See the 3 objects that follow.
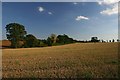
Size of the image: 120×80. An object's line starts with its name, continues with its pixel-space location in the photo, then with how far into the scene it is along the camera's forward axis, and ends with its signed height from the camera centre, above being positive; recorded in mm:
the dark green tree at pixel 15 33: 35887 +3597
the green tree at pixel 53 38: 38311 +1169
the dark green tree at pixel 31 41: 35433 -628
